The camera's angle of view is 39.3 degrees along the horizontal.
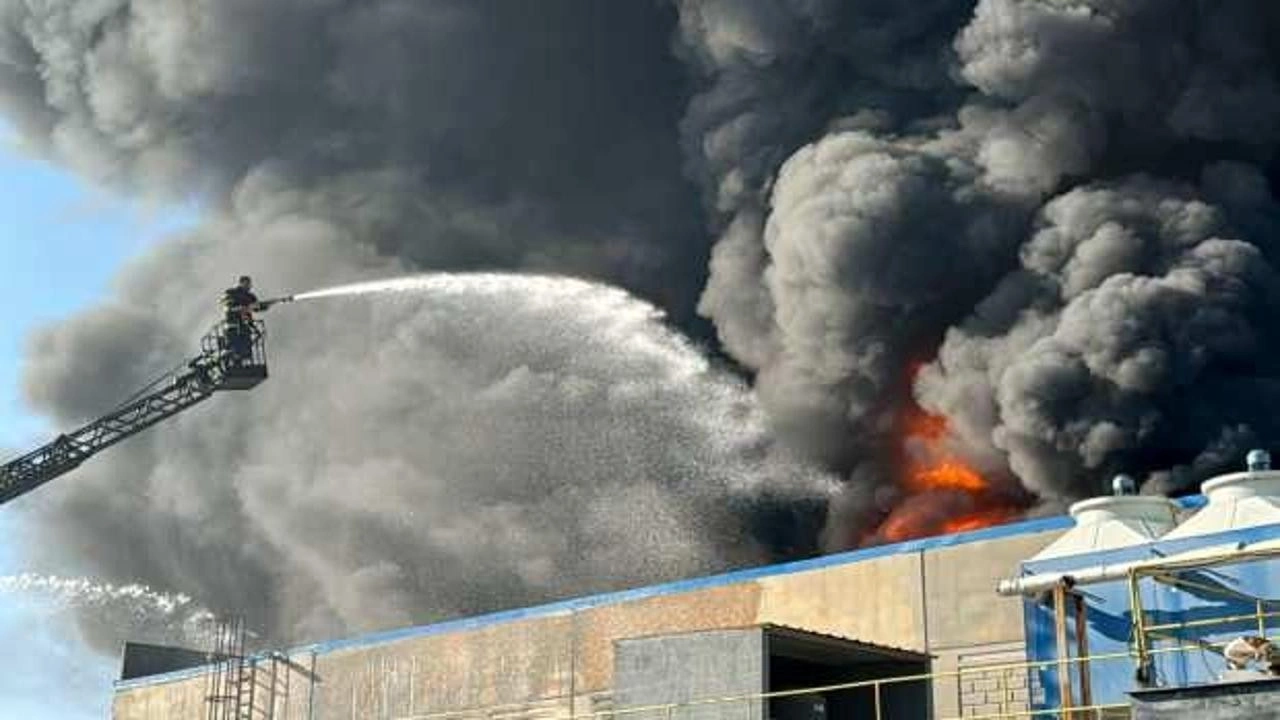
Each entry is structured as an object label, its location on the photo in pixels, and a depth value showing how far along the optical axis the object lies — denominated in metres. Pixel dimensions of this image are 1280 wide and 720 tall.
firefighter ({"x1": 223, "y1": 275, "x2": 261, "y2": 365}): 37.56
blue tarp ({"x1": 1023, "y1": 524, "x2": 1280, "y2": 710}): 20.98
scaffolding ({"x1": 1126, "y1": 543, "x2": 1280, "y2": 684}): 16.81
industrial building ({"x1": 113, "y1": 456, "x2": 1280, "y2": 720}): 21.12
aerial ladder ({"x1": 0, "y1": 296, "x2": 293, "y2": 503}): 38.53
